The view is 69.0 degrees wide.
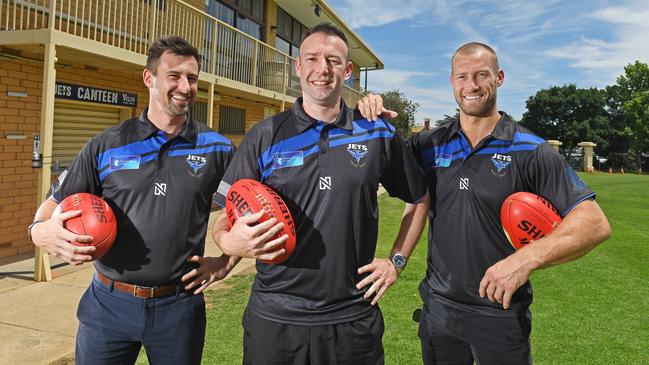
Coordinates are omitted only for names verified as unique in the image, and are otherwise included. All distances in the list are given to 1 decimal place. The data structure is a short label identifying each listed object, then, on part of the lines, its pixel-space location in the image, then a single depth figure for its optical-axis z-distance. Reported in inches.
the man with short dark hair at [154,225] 105.3
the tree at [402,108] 1389.0
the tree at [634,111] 2044.8
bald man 105.0
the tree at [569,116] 2322.8
